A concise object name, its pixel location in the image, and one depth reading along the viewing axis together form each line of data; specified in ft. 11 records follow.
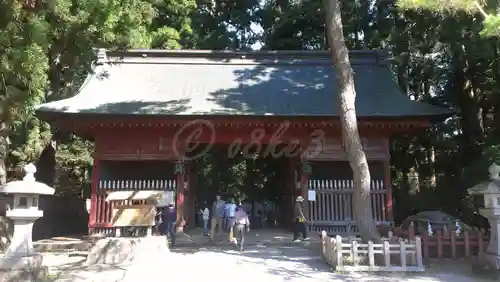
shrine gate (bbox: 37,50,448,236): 43.19
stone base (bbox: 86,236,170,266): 32.68
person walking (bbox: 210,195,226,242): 41.75
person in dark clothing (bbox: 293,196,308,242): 41.21
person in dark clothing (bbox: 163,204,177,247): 39.62
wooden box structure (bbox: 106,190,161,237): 36.73
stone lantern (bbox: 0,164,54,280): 27.40
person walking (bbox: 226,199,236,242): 40.16
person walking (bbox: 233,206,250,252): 37.03
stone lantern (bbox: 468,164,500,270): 29.86
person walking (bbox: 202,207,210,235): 49.14
